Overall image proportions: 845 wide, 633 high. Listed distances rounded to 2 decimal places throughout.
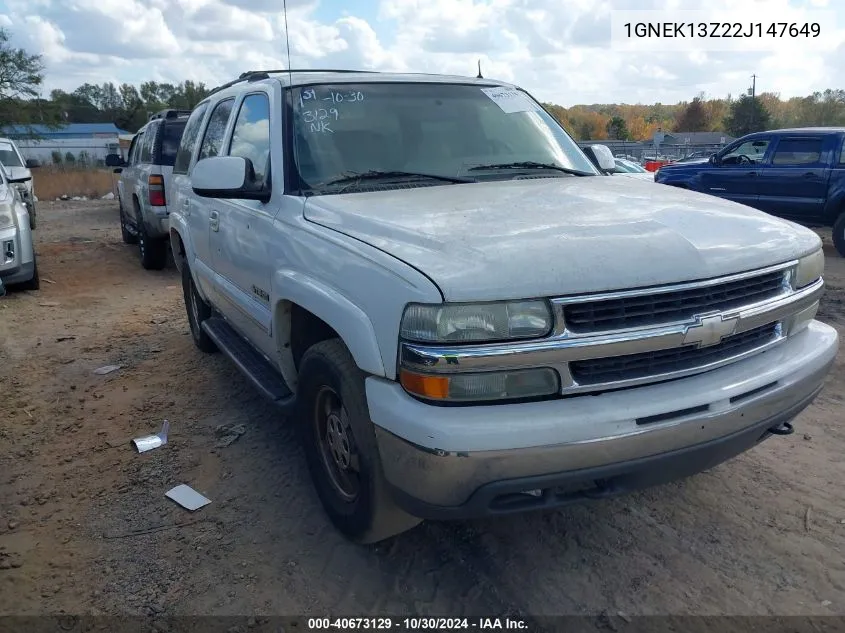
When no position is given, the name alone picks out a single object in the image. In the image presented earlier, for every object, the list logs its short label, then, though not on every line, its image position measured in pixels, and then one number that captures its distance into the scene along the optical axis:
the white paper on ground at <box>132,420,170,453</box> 4.02
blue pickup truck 10.16
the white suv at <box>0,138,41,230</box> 13.28
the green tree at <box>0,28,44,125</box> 37.38
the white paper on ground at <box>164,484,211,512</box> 3.36
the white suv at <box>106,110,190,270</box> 9.06
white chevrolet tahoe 2.13
